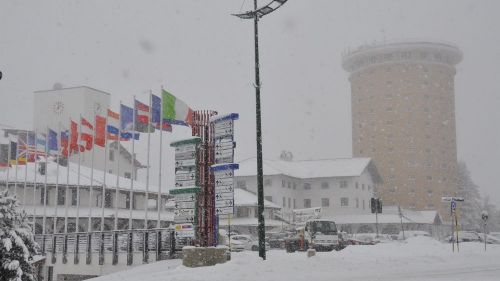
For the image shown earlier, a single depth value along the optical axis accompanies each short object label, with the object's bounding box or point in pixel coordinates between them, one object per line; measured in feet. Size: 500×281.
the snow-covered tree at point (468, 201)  344.49
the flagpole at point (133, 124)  120.78
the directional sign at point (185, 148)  78.40
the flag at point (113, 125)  127.13
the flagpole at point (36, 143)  149.29
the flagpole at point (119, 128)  122.83
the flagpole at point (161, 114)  111.55
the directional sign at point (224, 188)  74.33
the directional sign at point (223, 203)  74.74
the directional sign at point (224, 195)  74.54
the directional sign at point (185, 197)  77.20
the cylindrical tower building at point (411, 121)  408.46
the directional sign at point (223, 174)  74.59
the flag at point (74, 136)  138.00
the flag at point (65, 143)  143.84
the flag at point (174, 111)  106.52
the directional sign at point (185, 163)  77.92
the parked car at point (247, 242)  145.89
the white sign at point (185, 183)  77.56
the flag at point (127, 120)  122.01
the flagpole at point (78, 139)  137.18
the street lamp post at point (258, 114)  69.97
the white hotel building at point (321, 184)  270.67
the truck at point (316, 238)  116.98
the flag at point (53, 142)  144.25
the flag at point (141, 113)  119.96
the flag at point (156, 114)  113.80
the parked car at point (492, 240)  175.01
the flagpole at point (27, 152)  153.69
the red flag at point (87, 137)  133.28
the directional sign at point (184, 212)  77.10
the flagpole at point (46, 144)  145.36
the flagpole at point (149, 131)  114.95
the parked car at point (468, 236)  162.33
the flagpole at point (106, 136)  128.15
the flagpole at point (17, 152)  151.01
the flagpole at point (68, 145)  141.99
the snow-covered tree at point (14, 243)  66.54
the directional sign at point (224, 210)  74.64
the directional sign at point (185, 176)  77.82
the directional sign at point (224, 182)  74.59
